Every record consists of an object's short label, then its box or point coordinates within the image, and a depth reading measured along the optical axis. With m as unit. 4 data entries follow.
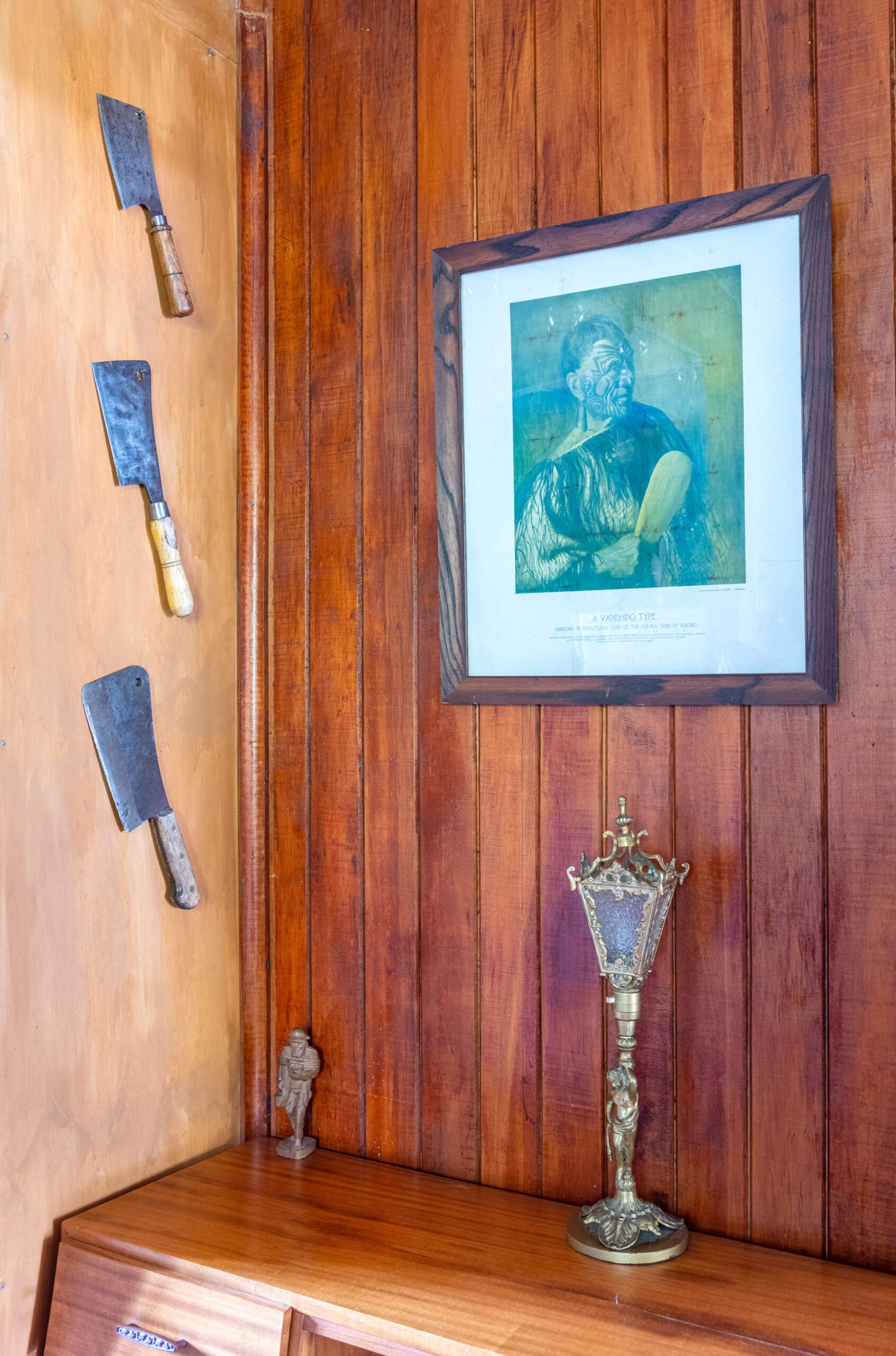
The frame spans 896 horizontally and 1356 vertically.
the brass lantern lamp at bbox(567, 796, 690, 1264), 1.27
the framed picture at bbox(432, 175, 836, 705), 1.29
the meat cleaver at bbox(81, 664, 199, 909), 1.43
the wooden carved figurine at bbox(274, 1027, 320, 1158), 1.58
